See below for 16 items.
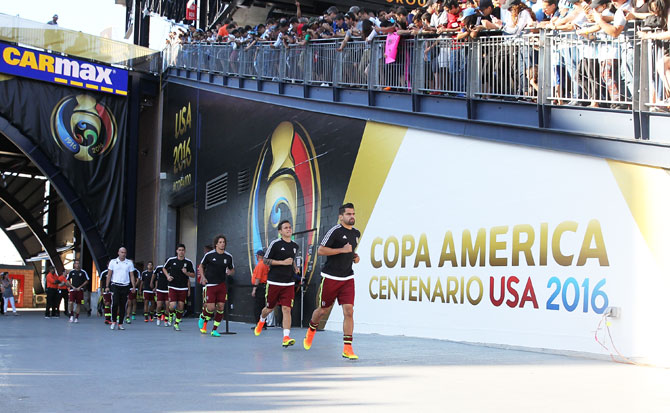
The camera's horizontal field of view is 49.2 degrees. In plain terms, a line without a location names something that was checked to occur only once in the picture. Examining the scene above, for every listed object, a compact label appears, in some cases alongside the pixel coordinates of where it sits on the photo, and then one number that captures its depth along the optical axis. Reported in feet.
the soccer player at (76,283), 76.51
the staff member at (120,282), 54.72
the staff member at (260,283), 54.08
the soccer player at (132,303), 59.52
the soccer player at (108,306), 59.11
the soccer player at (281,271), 36.01
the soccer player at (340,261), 30.01
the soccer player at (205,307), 45.98
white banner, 28.96
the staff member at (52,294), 92.38
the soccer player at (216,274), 45.16
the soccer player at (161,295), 63.36
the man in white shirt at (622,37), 29.35
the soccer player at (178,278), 53.21
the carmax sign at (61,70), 85.61
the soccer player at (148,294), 72.13
